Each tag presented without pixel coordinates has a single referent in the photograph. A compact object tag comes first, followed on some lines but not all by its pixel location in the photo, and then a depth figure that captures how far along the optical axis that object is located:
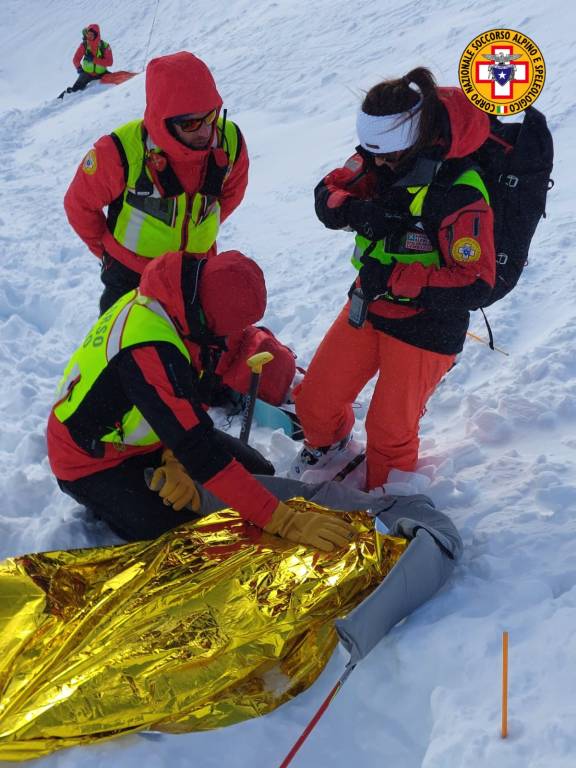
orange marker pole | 1.95
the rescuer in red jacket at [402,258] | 2.68
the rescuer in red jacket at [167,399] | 2.57
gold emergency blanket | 2.19
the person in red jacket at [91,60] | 13.05
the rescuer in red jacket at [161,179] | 3.40
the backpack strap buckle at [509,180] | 2.78
